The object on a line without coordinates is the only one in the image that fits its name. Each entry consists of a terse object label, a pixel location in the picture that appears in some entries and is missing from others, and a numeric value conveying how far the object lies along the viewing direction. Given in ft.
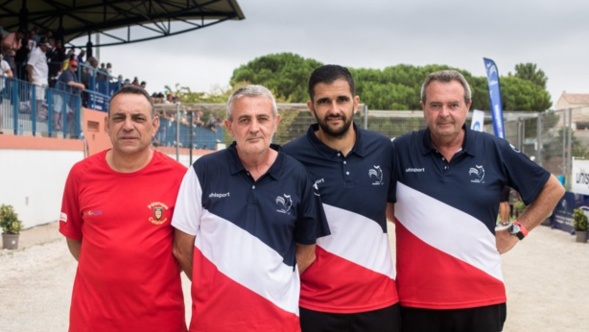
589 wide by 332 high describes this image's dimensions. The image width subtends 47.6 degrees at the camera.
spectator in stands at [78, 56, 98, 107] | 68.44
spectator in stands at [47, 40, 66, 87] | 62.18
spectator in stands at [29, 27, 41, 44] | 58.92
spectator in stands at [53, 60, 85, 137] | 57.16
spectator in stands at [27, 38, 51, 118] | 52.70
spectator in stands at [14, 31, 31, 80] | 55.19
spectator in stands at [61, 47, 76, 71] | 62.85
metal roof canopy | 84.53
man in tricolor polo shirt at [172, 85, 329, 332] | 11.08
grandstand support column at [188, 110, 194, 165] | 69.42
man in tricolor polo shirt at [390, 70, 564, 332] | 12.75
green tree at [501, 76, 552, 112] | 222.48
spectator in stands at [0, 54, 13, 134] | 45.62
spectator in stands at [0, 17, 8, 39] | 55.60
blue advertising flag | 54.08
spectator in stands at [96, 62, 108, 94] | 79.25
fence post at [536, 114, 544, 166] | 62.18
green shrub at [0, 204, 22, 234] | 39.60
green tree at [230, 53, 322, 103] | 200.45
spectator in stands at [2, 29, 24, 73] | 52.75
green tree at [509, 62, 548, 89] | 307.95
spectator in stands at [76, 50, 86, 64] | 73.26
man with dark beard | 12.32
